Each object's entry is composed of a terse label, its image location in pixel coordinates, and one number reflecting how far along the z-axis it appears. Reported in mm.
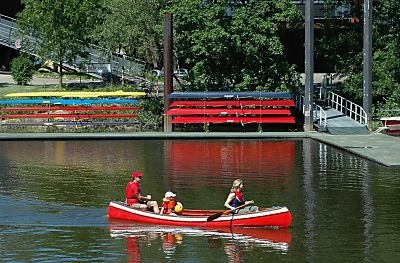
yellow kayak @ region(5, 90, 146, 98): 62938
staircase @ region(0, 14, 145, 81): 78562
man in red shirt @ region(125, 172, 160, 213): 29797
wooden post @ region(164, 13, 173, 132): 61531
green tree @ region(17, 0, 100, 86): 73312
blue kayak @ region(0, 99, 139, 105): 62975
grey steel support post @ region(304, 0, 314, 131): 60844
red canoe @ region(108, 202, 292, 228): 28031
